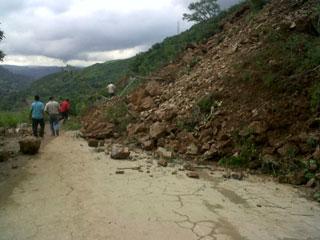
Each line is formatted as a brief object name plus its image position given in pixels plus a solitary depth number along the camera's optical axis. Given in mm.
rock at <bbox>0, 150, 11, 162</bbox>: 6464
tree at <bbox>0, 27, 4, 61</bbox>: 7164
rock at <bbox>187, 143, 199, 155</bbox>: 6847
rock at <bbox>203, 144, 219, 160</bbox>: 6632
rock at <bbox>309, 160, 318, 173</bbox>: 5559
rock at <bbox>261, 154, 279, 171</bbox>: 5948
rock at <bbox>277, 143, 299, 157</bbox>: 5977
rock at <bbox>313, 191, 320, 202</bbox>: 4842
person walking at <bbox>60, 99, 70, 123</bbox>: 11629
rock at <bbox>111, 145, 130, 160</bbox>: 6553
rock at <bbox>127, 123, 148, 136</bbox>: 8237
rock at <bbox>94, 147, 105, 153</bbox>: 7174
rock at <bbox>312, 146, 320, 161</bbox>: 5650
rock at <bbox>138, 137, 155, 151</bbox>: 7385
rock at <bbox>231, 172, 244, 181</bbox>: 5662
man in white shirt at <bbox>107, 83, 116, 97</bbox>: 13126
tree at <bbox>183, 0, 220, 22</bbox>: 20403
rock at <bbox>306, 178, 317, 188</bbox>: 5296
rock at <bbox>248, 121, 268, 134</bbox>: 6543
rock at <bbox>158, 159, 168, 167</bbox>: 6156
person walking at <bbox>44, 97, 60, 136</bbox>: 8882
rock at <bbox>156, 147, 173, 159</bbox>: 6666
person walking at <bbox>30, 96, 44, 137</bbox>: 8365
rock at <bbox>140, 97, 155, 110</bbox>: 9152
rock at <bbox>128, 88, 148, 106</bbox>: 9703
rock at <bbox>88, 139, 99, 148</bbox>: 7617
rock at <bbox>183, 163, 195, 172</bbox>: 6014
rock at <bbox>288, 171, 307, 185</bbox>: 5455
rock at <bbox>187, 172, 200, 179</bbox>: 5603
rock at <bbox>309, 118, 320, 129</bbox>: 6243
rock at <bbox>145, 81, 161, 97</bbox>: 9693
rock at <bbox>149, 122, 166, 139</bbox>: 7557
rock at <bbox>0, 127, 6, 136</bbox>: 9425
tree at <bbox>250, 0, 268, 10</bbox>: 10595
